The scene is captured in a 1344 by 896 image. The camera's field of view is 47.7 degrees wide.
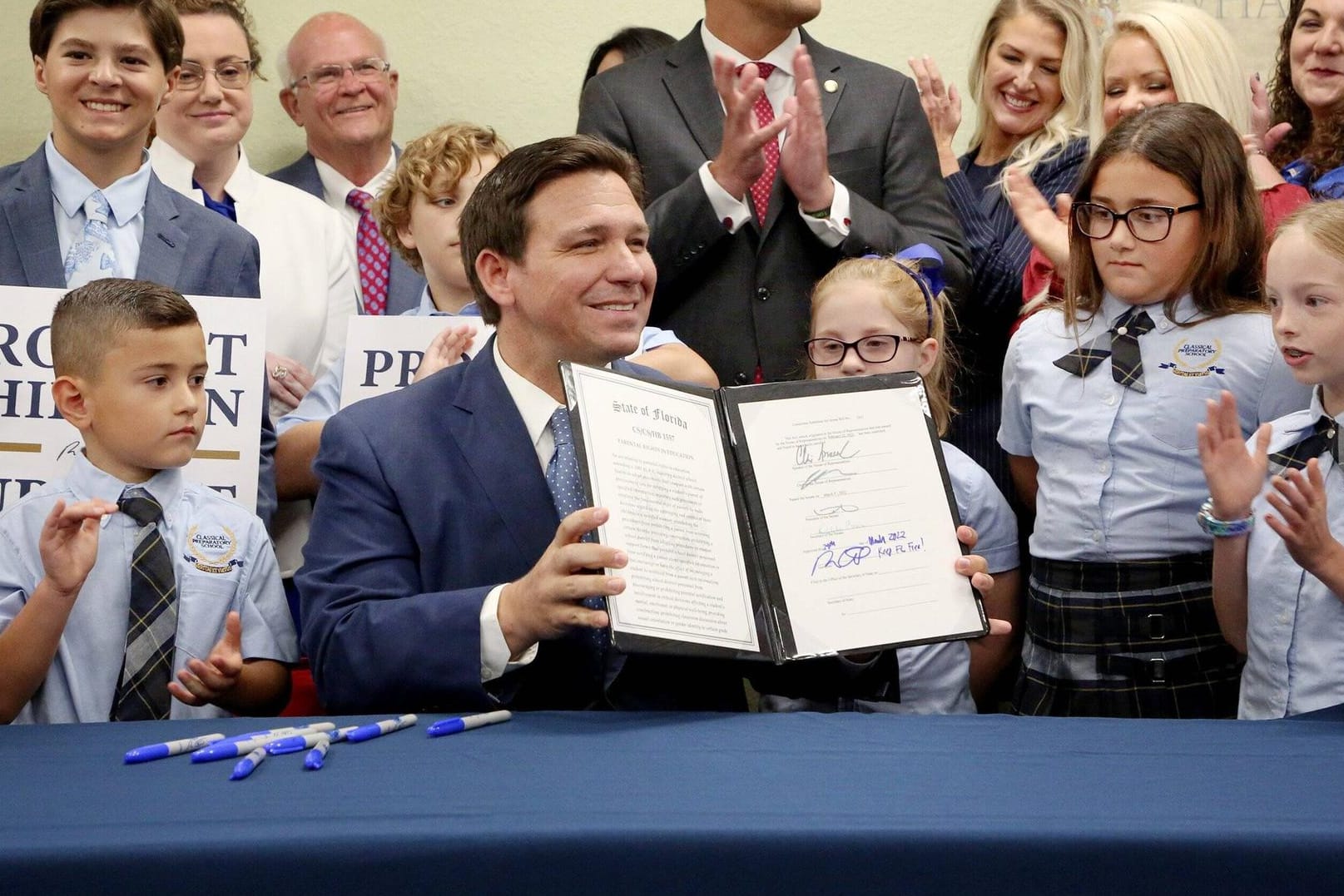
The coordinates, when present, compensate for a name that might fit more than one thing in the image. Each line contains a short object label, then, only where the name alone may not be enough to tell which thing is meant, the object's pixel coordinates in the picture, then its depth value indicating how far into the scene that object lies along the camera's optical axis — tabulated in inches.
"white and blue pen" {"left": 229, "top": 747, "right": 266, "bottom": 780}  66.6
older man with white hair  167.2
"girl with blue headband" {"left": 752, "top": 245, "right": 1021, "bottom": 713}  109.5
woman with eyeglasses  146.3
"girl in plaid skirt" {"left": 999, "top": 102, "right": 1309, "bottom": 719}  106.5
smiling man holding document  82.4
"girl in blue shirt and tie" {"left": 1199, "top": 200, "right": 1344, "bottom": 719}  92.7
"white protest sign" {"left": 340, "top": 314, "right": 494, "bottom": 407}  127.4
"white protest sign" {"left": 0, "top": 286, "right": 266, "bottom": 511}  112.0
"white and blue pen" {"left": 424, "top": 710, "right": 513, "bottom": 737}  73.9
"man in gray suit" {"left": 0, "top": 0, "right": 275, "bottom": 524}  123.4
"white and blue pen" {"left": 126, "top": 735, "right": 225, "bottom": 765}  70.3
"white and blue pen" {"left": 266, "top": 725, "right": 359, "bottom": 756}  70.4
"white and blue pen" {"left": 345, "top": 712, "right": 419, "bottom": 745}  72.9
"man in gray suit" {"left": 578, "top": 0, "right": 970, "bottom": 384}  124.5
